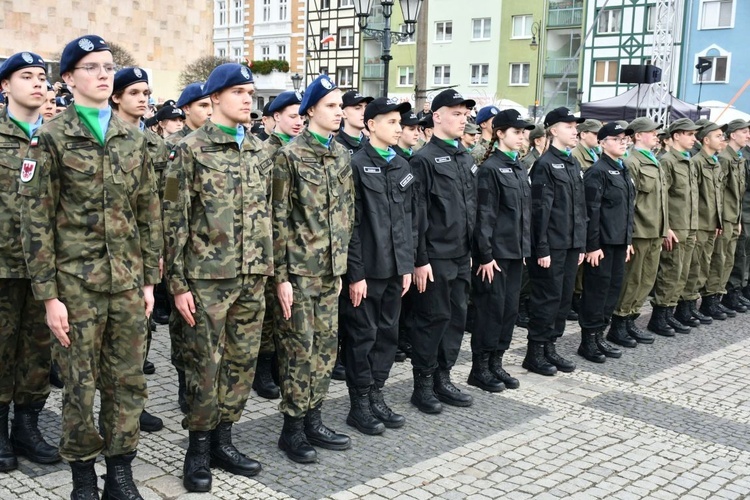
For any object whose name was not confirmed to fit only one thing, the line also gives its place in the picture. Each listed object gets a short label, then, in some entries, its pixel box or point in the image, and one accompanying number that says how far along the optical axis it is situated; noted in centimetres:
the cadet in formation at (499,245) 654
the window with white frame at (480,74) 4650
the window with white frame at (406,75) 5006
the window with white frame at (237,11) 6363
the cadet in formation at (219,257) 452
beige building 3077
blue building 3706
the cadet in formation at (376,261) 552
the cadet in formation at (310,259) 504
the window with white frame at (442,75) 4859
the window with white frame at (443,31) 4784
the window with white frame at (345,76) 5512
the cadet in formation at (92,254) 398
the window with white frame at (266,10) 6080
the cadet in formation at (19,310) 481
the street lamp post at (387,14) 1091
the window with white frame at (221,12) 6556
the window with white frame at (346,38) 5494
